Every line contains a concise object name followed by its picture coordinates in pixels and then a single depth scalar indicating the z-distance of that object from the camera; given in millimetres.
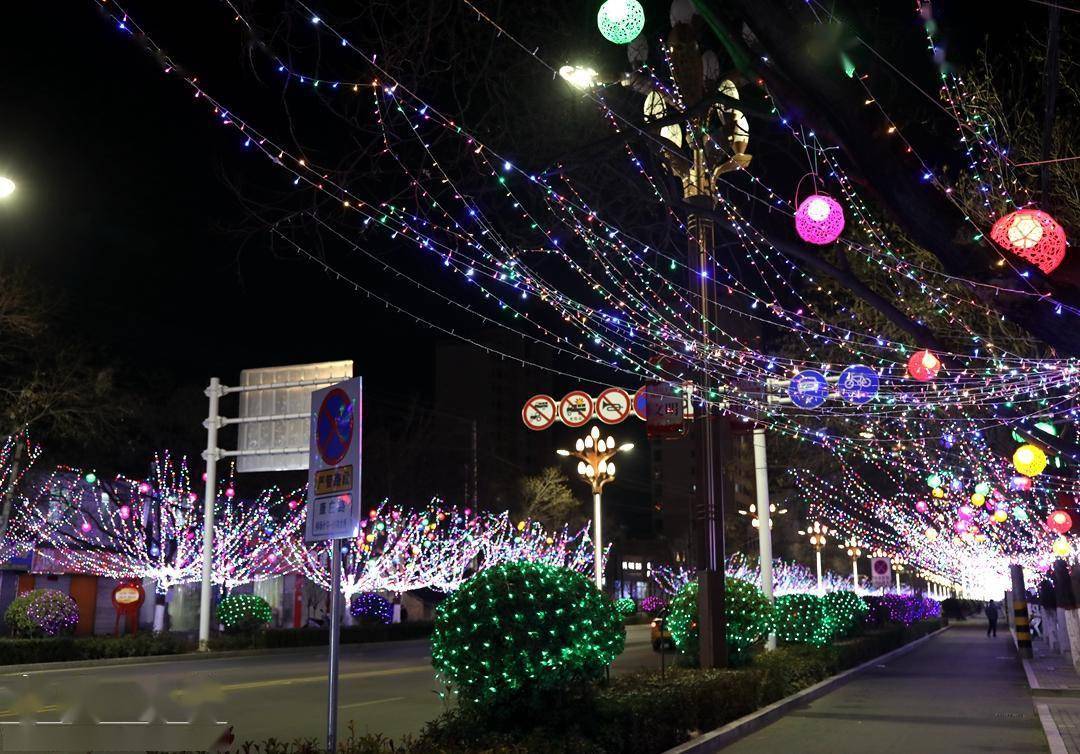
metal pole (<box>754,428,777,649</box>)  19531
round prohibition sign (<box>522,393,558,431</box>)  24562
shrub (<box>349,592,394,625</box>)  39625
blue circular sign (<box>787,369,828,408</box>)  14852
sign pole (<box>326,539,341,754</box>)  6500
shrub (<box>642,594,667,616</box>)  56131
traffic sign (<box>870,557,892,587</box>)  31641
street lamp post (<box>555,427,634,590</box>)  32062
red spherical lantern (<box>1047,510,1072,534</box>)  19438
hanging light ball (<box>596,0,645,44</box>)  8422
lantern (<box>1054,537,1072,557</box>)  21827
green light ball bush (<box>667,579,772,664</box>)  14642
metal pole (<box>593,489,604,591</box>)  31730
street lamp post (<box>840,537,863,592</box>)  63688
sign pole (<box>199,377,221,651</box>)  26266
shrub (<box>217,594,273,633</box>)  32281
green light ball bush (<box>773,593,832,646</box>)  20656
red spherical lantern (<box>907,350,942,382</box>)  11711
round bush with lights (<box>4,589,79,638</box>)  25703
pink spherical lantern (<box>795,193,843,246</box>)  8773
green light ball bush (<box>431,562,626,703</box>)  8805
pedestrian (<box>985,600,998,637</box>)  40794
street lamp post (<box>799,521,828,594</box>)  53094
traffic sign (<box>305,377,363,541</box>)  6633
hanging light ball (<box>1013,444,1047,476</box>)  15461
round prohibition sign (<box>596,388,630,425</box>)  23672
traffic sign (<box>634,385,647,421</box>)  20175
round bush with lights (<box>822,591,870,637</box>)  22078
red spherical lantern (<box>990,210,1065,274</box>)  7254
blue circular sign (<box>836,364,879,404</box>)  13570
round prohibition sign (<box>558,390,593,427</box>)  23975
